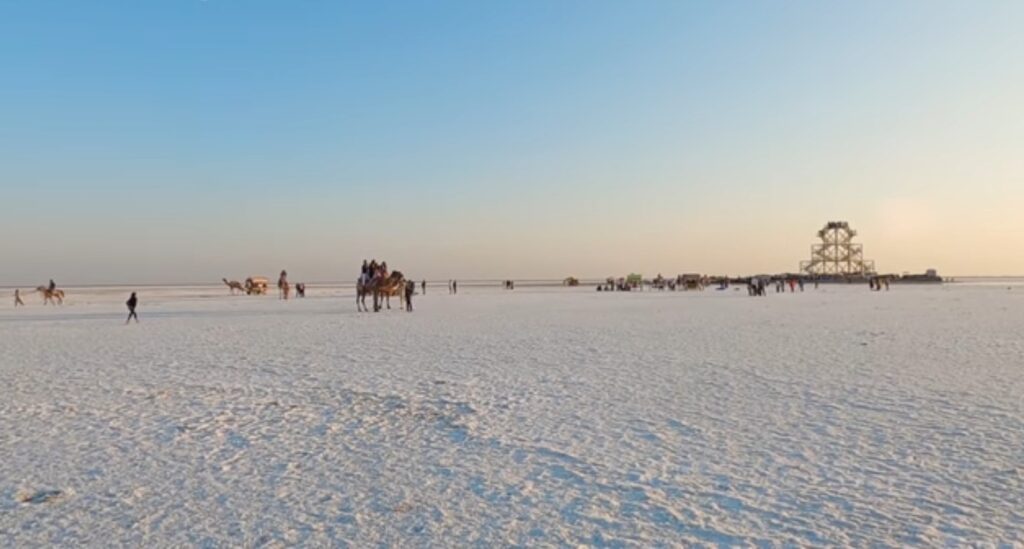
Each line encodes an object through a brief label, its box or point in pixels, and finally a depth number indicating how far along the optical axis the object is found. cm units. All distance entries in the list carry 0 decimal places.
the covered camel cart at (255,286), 5794
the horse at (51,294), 4292
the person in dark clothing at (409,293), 3044
